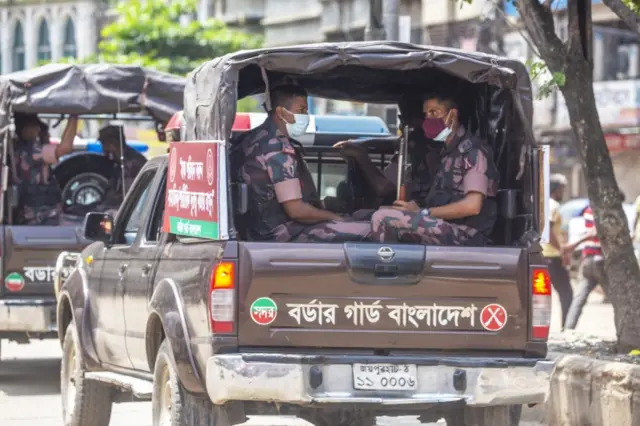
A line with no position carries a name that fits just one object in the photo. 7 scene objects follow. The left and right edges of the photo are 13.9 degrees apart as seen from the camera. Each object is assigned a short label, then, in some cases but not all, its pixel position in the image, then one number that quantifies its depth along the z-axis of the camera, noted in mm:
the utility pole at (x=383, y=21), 27483
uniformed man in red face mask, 13032
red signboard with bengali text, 12165
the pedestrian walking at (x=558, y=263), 26354
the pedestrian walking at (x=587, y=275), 25473
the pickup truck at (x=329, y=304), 11903
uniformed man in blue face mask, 13074
